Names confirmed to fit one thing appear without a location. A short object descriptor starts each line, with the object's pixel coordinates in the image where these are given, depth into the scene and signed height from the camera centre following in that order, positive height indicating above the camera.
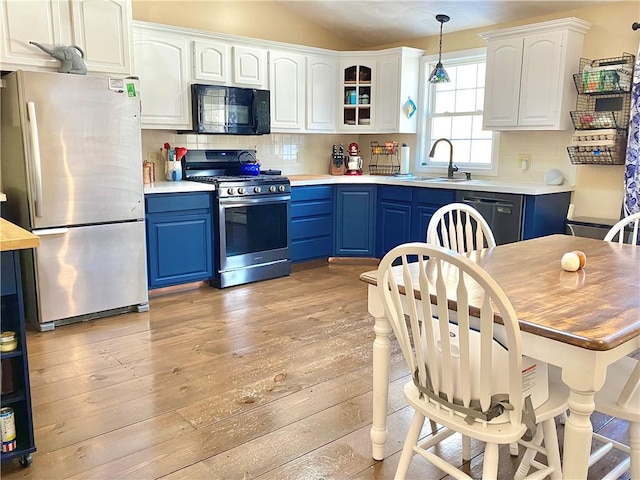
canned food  1.86 -0.97
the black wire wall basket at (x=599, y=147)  3.80 +0.04
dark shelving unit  1.84 -0.77
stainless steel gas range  4.24 -0.57
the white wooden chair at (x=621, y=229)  2.38 -0.35
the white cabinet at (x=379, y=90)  5.12 +0.60
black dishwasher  3.99 -0.45
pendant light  4.45 +0.63
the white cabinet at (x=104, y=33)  3.37 +0.74
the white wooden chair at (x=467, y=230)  2.43 -0.36
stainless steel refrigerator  3.14 -0.24
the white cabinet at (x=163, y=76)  4.03 +0.56
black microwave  4.30 +0.33
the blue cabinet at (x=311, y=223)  4.78 -0.66
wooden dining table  1.34 -0.44
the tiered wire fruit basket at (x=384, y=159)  5.52 -0.08
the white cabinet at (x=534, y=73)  3.93 +0.60
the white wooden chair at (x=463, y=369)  1.37 -0.60
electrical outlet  4.50 -0.07
